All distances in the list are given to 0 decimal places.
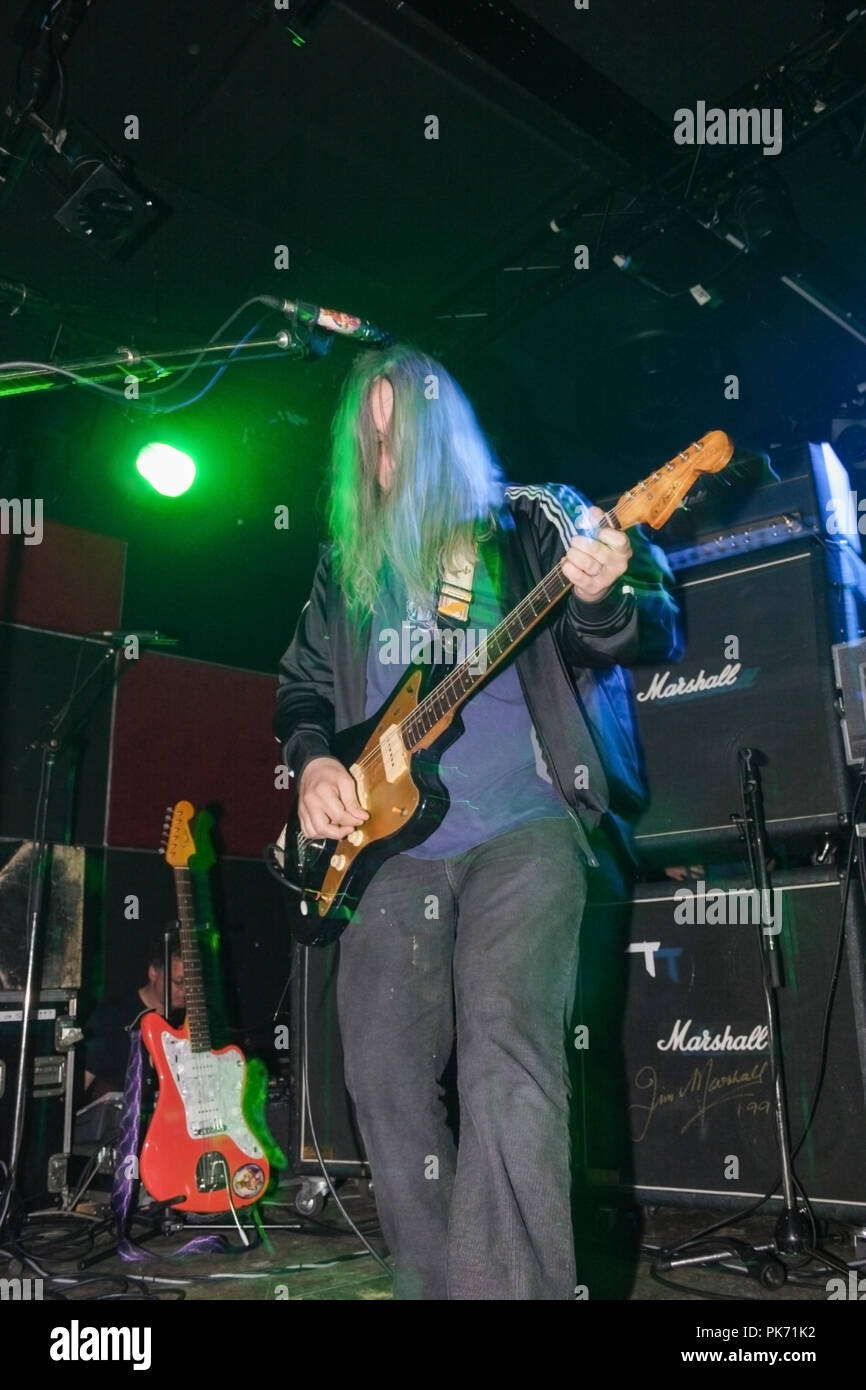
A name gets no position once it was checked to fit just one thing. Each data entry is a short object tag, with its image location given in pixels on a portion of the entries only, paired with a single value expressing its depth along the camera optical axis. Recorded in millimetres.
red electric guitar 3949
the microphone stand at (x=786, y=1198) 2561
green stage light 6312
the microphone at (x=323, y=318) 2498
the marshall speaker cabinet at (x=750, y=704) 2959
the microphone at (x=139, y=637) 5207
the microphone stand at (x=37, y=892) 4055
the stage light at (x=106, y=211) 4566
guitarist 1772
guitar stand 3873
